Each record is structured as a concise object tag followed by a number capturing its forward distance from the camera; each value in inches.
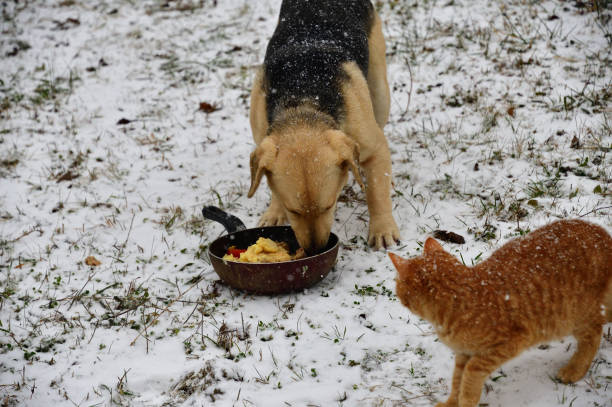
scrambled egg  144.3
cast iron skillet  133.6
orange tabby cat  83.0
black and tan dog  137.9
